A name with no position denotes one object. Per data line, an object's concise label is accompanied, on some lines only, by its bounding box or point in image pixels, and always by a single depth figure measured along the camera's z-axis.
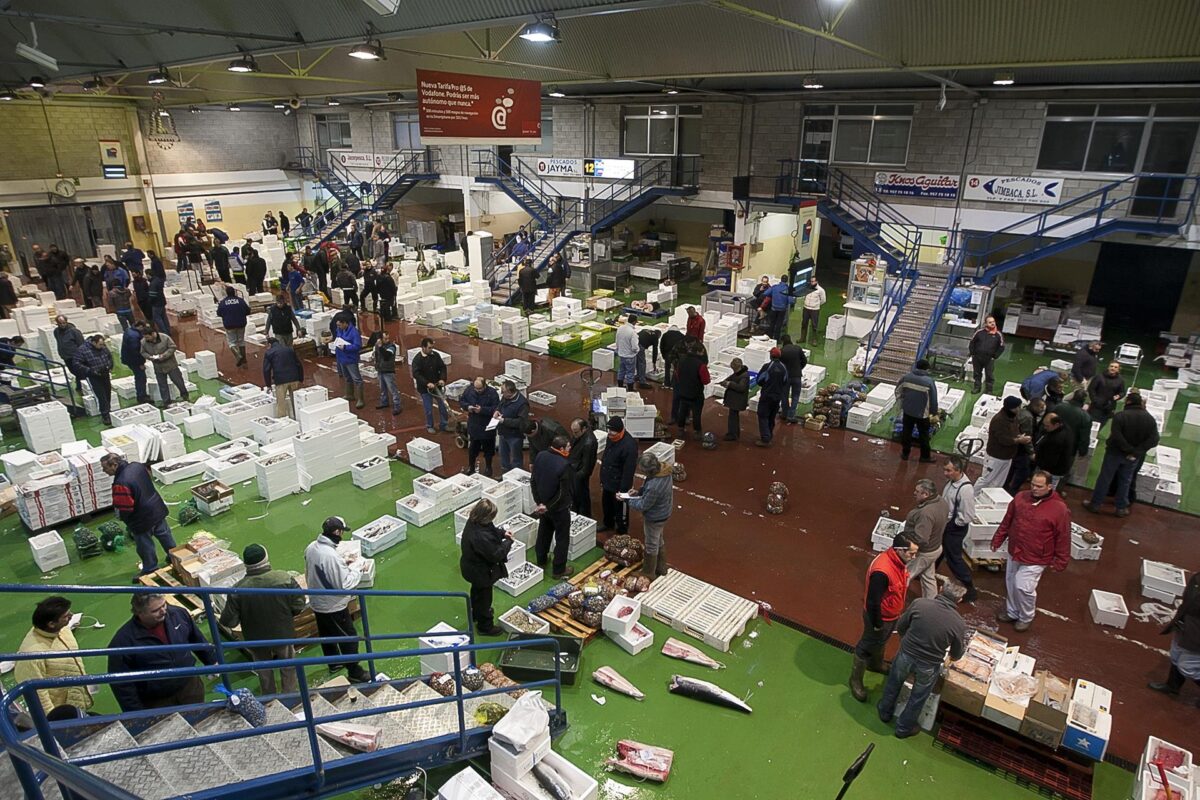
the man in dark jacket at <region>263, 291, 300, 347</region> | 13.43
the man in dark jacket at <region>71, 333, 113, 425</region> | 11.48
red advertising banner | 10.05
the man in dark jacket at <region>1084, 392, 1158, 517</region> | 8.80
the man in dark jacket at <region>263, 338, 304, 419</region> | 11.35
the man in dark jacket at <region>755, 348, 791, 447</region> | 10.86
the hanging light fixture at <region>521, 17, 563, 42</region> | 8.34
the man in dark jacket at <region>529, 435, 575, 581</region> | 7.45
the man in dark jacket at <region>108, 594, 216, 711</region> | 4.66
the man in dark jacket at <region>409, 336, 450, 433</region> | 11.23
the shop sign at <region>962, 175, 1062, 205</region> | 16.86
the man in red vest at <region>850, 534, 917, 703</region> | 5.90
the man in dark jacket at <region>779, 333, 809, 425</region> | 11.64
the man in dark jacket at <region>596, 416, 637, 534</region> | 8.15
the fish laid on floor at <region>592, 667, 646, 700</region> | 6.31
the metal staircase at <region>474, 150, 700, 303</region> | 22.20
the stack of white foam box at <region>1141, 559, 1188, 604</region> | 7.59
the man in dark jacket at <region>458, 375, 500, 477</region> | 9.64
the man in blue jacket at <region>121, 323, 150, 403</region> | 11.84
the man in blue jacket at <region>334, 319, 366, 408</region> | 12.12
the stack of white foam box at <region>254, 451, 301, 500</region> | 9.58
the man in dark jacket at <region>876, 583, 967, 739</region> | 5.41
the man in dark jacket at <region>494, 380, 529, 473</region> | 9.44
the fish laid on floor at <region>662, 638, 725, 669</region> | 6.67
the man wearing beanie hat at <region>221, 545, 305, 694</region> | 5.52
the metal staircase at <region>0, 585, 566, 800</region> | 2.75
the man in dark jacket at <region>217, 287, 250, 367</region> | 13.90
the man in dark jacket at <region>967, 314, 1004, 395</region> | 13.26
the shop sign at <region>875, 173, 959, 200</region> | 18.11
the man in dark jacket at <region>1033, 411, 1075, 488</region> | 8.55
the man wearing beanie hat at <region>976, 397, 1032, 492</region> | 8.68
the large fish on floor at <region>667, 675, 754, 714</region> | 6.19
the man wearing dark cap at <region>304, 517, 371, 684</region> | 6.09
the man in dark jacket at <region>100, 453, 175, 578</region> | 7.25
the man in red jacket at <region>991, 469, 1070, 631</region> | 6.69
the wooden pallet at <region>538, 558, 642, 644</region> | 6.94
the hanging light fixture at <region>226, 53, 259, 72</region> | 11.00
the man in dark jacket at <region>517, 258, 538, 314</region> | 18.52
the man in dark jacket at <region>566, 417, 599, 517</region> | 8.14
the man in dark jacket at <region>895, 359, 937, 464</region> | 10.25
